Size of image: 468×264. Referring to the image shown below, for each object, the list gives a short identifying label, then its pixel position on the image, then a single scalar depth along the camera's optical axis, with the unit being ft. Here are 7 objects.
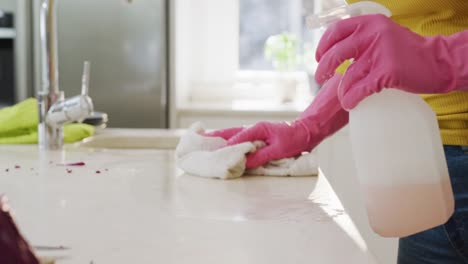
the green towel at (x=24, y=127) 5.70
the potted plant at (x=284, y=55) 10.94
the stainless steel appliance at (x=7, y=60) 9.02
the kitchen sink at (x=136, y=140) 6.25
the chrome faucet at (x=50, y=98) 5.40
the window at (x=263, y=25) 11.84
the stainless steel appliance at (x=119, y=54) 9.48
